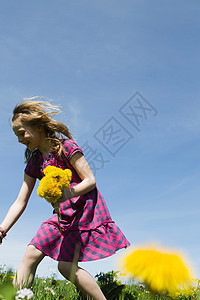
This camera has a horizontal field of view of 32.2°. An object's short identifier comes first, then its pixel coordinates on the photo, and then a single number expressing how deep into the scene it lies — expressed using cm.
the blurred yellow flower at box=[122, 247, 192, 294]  131
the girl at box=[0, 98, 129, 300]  266
